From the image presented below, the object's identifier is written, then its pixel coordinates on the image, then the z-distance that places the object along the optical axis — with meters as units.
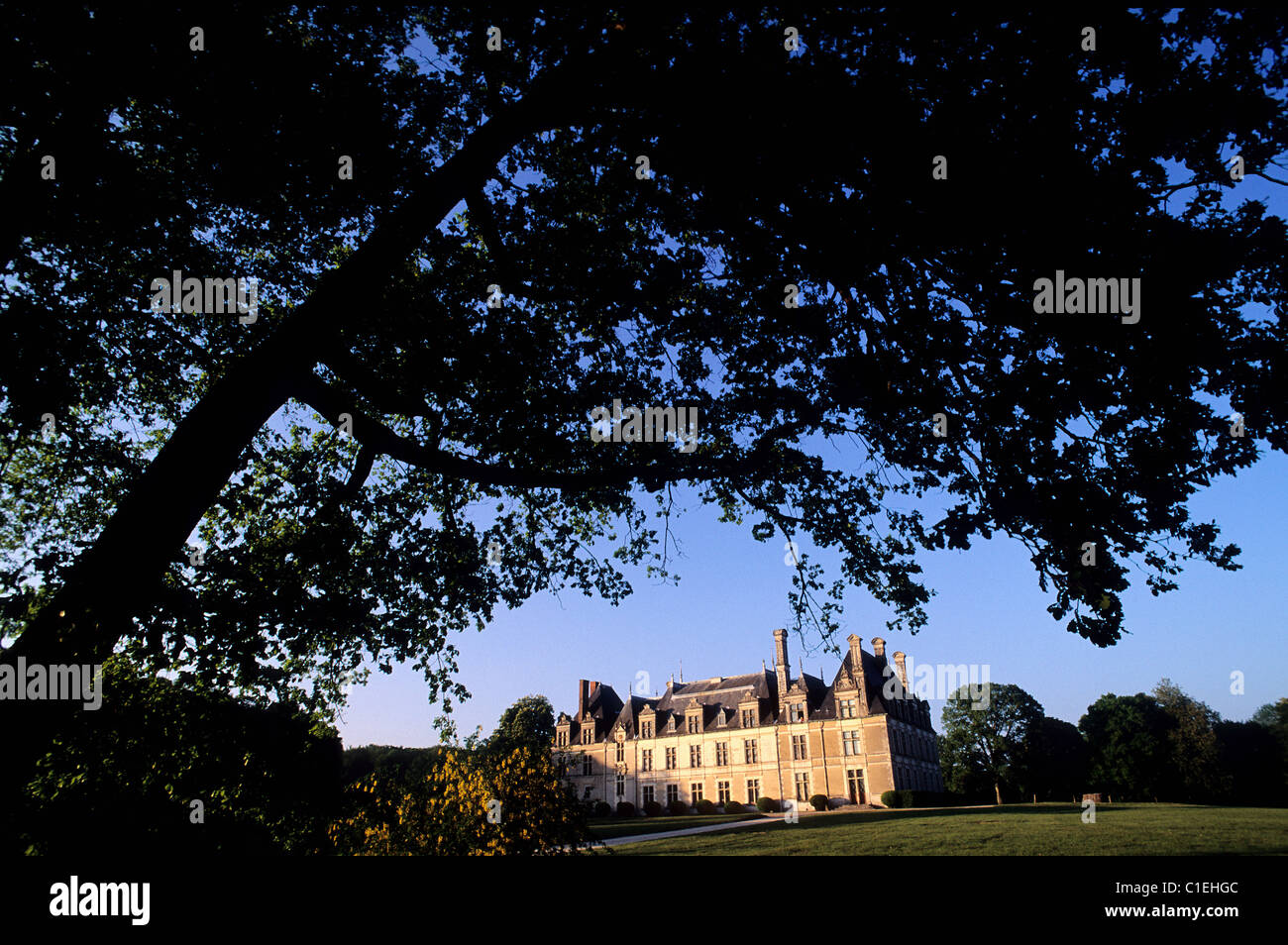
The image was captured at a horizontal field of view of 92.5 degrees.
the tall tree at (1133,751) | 65.00
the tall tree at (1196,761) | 61.72
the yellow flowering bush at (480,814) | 9.69
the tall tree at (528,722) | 66.51
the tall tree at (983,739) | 58.88
